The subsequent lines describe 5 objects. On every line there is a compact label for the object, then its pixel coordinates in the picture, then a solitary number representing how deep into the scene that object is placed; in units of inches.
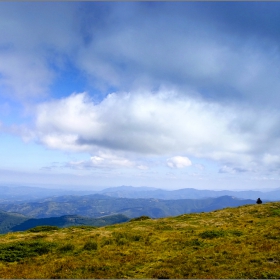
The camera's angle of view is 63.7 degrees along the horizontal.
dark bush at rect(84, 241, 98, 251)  835.4
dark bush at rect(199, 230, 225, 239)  938.1
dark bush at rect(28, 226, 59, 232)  1454.1
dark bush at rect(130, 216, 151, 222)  1901.0
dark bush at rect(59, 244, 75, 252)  834.8
